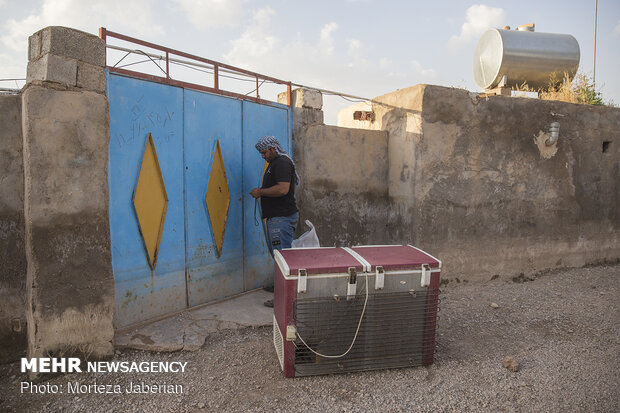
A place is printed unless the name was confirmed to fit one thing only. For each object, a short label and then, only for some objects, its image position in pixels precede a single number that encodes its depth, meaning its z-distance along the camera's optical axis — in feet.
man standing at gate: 12.85
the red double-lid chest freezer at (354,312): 9.25
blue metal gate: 11.25
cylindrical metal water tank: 21.17
